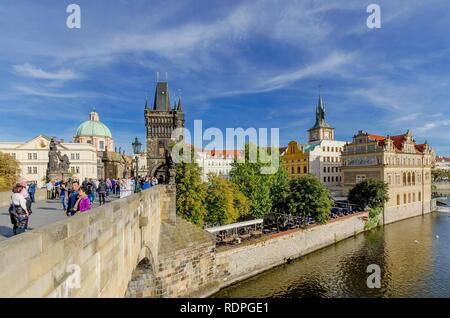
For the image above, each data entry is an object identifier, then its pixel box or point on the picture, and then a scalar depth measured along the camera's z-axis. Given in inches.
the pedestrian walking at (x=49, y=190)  618.0
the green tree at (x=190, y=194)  985.2
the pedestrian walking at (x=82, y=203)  263.3
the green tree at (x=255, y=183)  1321.4
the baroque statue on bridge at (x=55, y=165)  731.4
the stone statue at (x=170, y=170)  654.5
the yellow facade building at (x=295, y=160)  2316.7
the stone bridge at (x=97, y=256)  110.8
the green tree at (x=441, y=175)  4185.5
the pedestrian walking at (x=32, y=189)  522.3
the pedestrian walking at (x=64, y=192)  441.1
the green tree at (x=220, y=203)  1085.1
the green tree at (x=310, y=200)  1182.3
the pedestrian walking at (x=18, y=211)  241.8
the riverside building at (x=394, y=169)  1788.9
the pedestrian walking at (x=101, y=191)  507.2
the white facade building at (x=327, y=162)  2276.1
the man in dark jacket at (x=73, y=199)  283.4
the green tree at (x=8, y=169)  1217.4
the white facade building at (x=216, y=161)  2952.8
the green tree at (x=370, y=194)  1561.3
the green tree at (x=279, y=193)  1264.8
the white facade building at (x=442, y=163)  5822.3
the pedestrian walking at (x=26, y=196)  277.9
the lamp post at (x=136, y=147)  496.5
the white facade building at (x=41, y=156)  2089.1
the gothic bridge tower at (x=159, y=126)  2615.7
